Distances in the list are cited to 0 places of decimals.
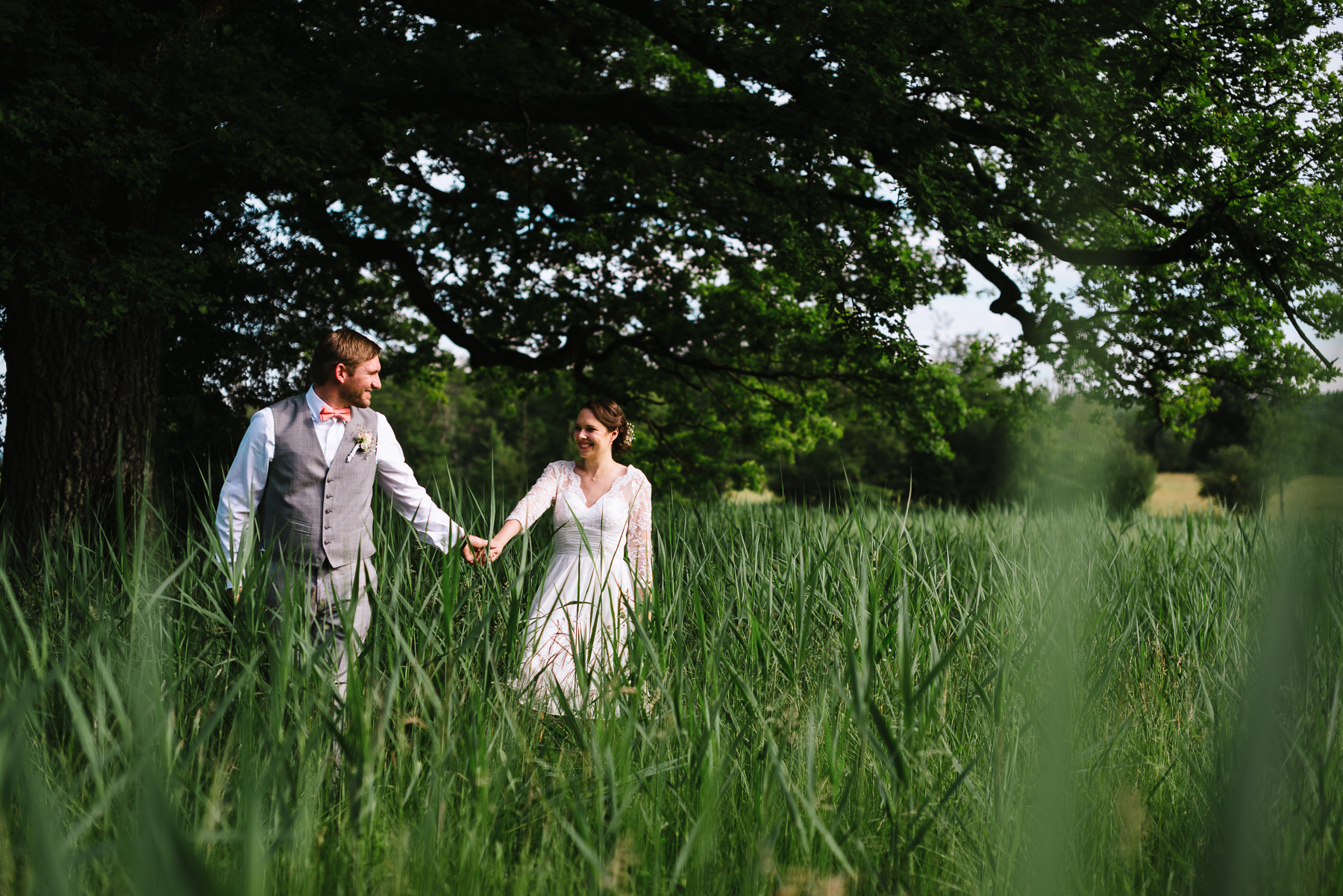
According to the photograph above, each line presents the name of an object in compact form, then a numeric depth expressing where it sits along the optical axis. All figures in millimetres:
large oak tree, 5219
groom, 3348
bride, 3527
